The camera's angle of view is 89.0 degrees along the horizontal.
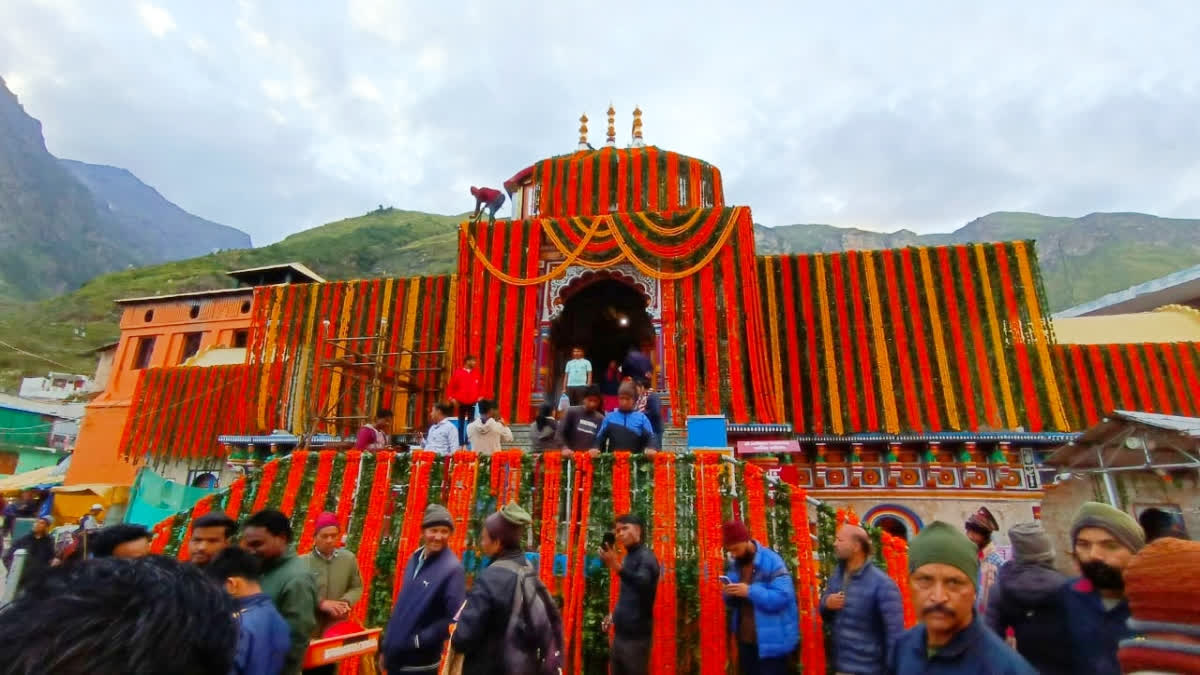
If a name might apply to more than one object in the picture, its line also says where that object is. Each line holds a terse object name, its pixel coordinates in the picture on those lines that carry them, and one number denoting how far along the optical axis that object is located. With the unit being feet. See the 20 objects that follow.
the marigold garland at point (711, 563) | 16.51
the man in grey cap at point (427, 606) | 11.69
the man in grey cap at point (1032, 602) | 9.46
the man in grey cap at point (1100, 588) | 8.30
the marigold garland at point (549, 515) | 19.13
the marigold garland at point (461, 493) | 20.39
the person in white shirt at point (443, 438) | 24.30
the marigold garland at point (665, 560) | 16.76
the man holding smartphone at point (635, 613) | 13.12
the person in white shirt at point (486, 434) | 25.25
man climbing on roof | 47.42
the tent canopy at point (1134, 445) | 29.45
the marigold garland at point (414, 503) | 20.21
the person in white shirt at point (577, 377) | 32.04
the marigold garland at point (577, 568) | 17.65
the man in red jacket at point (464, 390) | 30.58
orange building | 83.97
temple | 38.45
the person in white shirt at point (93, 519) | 39.67
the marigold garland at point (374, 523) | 19.89
